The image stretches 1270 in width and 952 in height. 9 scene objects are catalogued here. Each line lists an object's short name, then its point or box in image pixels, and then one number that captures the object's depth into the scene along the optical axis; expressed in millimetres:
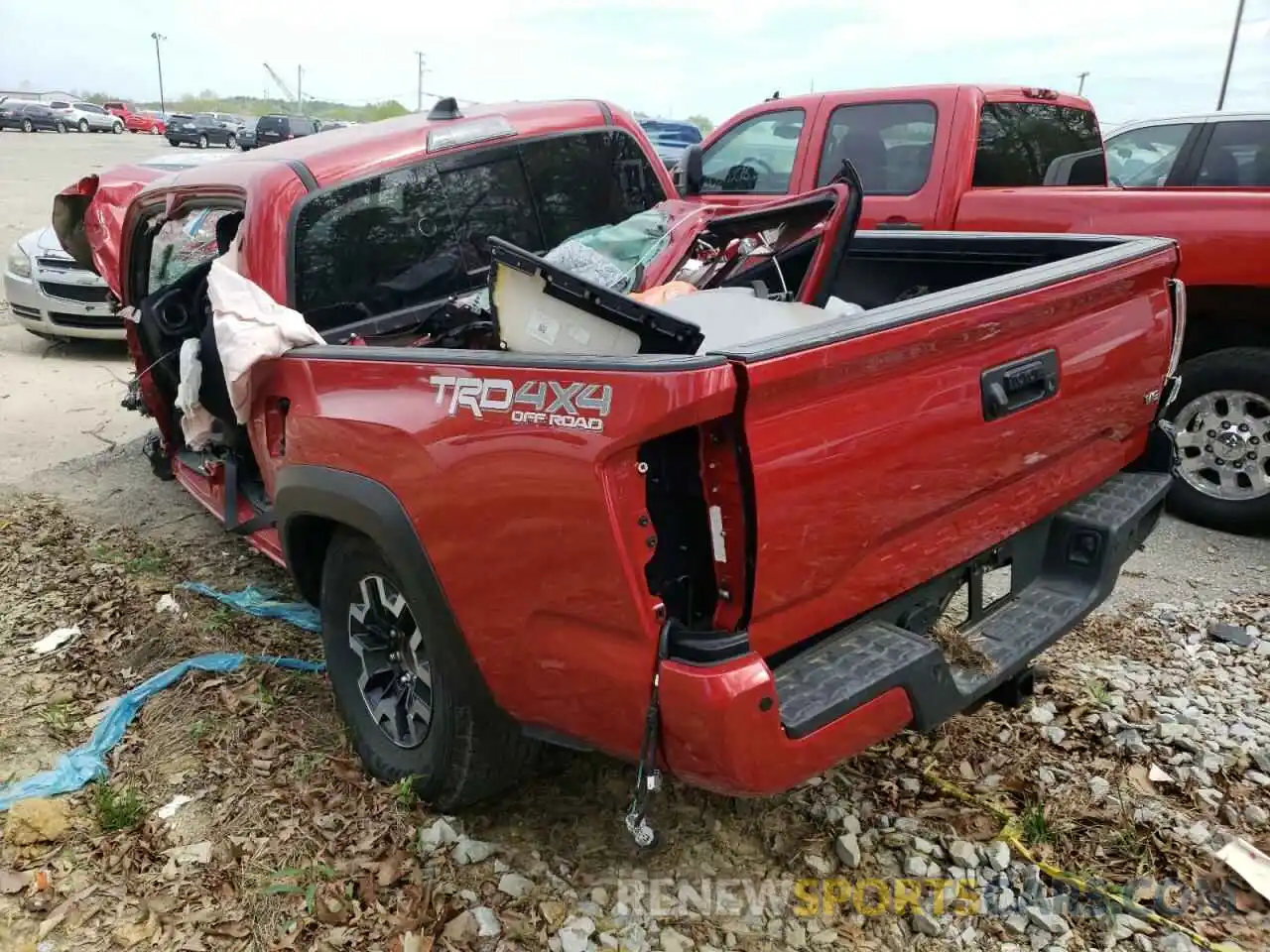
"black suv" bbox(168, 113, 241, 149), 44431
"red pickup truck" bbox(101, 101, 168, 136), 58094
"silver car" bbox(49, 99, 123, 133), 47750
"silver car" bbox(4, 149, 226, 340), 8633
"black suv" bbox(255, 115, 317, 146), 35344
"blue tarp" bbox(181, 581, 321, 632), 4138
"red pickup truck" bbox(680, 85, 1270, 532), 4668
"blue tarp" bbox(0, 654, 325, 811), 3086
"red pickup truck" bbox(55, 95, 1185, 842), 2029
